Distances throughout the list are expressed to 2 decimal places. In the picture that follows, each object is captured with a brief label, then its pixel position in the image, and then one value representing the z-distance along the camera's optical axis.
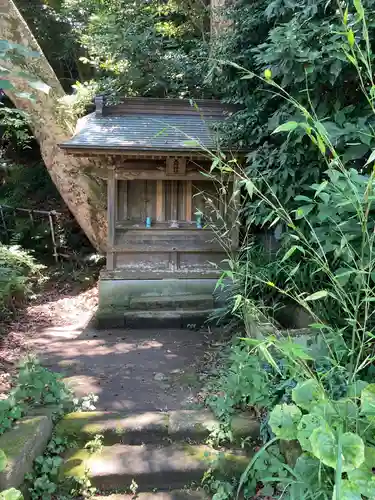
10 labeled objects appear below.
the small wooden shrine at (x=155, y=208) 6.05
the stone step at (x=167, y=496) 2.38
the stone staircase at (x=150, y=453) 2.45
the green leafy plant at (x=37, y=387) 2.82
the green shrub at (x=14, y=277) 6.04
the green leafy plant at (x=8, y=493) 1.65
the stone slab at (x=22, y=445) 2.07
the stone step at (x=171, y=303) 6.07
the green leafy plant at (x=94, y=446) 2.63
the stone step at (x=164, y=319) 5.95
